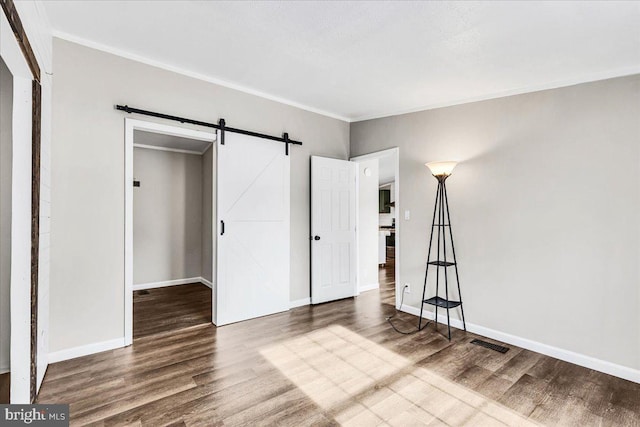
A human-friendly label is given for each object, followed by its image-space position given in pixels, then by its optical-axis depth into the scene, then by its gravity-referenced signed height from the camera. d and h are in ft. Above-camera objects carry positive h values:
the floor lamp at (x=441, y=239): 11.35 -0.87
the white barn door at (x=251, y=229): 11.74 -0.47
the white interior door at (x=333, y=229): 14.40 -0.59
